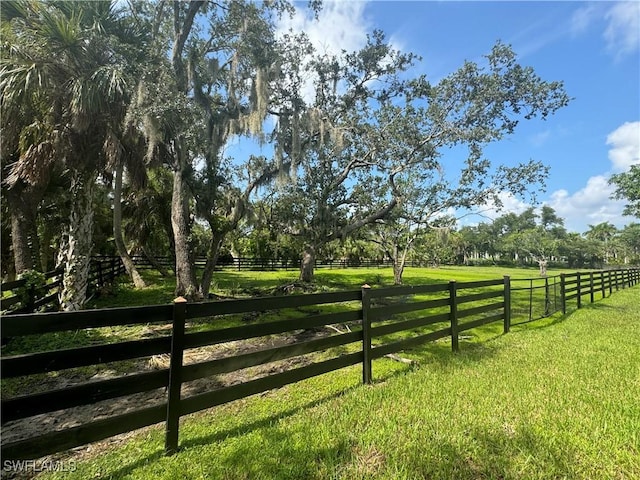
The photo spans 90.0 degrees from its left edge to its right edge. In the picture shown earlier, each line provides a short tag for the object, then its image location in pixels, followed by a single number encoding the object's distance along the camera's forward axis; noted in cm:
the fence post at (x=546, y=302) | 859
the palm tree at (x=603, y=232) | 7584
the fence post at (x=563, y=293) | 869
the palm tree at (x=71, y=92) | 623
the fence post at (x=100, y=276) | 1146
